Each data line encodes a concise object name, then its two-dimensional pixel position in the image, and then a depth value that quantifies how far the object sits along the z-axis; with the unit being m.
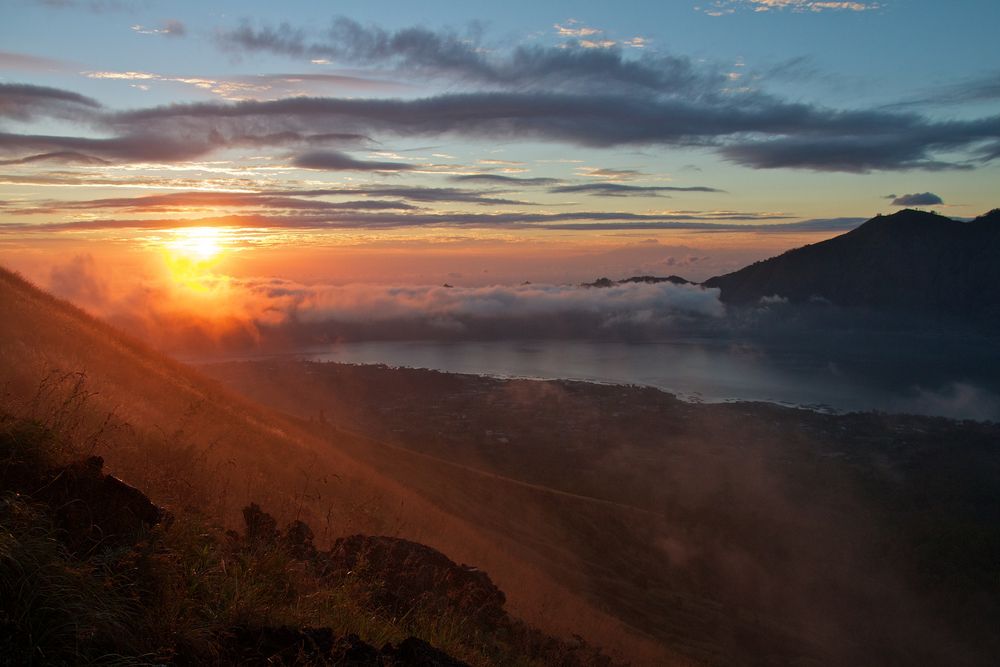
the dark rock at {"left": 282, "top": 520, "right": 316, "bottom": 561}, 7.07
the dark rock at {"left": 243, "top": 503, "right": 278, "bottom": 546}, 7.15
